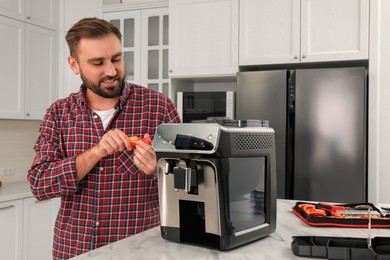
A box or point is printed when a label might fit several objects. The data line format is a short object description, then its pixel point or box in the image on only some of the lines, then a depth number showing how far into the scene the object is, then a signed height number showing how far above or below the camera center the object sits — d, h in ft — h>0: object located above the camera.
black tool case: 3.11 -0.93
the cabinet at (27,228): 10.37 -2.74
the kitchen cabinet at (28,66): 11.32 +1.59
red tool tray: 4.31 -0.96
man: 5.26 -0.46
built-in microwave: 10.34 +0.48
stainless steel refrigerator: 8.89 -0.05
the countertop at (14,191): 10.30 -1.77
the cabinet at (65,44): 13.07 +2.42
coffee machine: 3.47 -0.50
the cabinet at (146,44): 12.07 +2.28
